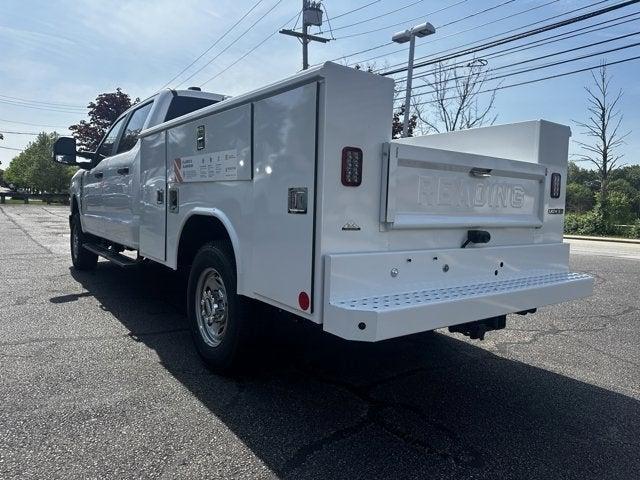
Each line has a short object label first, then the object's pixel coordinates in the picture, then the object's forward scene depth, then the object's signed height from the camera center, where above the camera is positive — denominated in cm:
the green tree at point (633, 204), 2725 +3
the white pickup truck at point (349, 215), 271 -12
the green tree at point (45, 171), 5075 +146
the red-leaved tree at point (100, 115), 4816 +679
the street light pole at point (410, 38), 1255 +407
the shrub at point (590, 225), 2648 -114
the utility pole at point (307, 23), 1786 +595
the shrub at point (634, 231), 2441 -125
